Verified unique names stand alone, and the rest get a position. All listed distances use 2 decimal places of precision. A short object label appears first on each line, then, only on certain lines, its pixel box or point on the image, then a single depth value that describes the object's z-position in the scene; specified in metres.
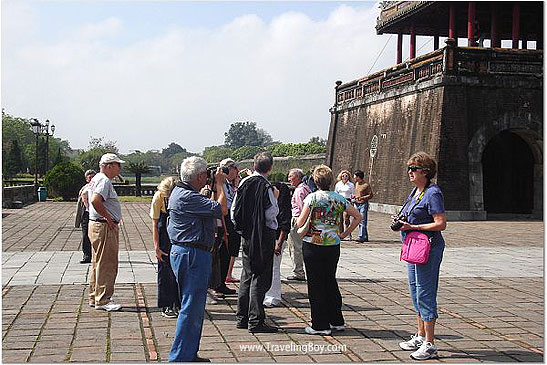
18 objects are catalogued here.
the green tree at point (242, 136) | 148.00
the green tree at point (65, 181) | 35.75
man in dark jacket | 7.16
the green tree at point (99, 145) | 97.00
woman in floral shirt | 7.01
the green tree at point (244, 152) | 108.93
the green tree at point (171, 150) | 143.12
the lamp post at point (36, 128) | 35.50
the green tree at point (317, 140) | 103.30
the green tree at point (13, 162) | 61.56
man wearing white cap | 7.97
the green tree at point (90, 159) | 63.47
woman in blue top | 6.12
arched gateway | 24.47
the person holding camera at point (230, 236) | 8.89
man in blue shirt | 5.75
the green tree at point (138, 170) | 43.16
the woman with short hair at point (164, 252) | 7.71
